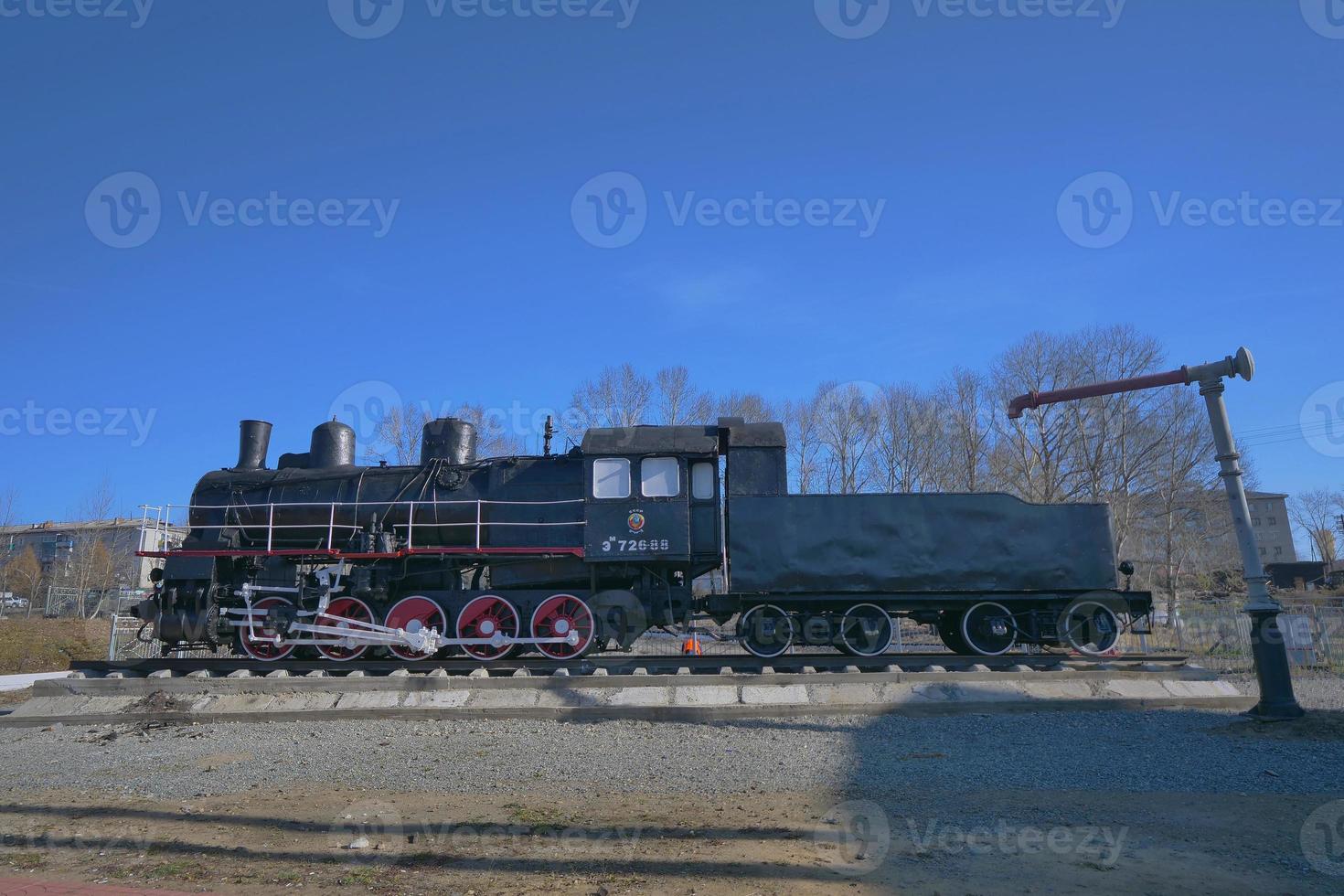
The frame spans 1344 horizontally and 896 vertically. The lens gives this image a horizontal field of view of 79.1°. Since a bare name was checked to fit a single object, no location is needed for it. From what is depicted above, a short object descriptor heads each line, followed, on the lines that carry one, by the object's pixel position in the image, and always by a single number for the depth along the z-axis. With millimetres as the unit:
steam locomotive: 11672
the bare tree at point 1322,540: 71188
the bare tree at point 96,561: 42375
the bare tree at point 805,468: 39469
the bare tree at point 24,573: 51469
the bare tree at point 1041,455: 35906
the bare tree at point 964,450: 38281
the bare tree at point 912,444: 39281
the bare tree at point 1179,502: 36312
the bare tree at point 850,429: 40000
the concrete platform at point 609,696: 9500
